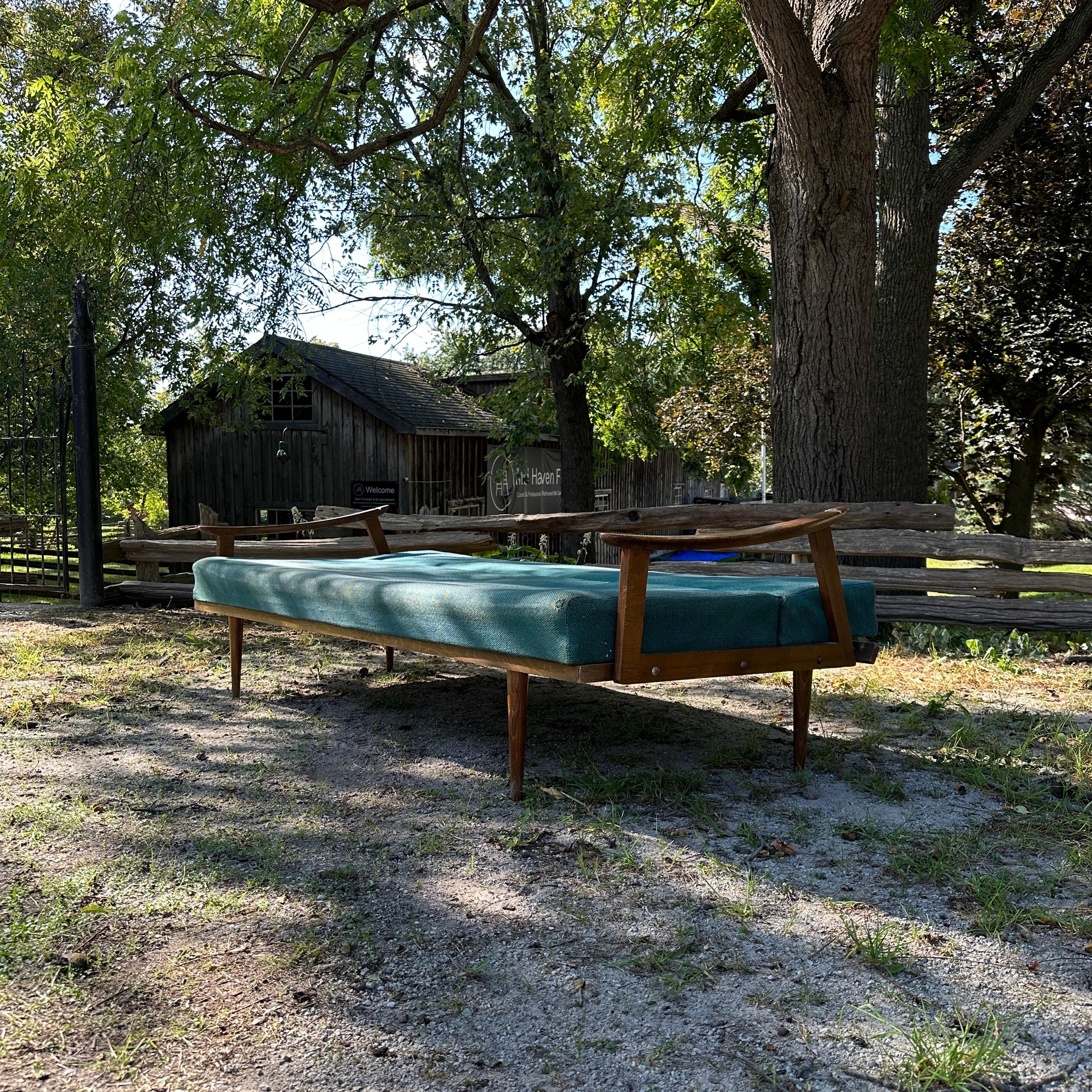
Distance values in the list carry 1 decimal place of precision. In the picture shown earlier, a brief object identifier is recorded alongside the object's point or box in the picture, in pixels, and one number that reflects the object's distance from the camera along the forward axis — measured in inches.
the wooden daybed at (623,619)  123.7
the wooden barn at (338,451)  812.0
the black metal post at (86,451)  354.9
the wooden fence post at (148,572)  386.0
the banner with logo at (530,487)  895.7
